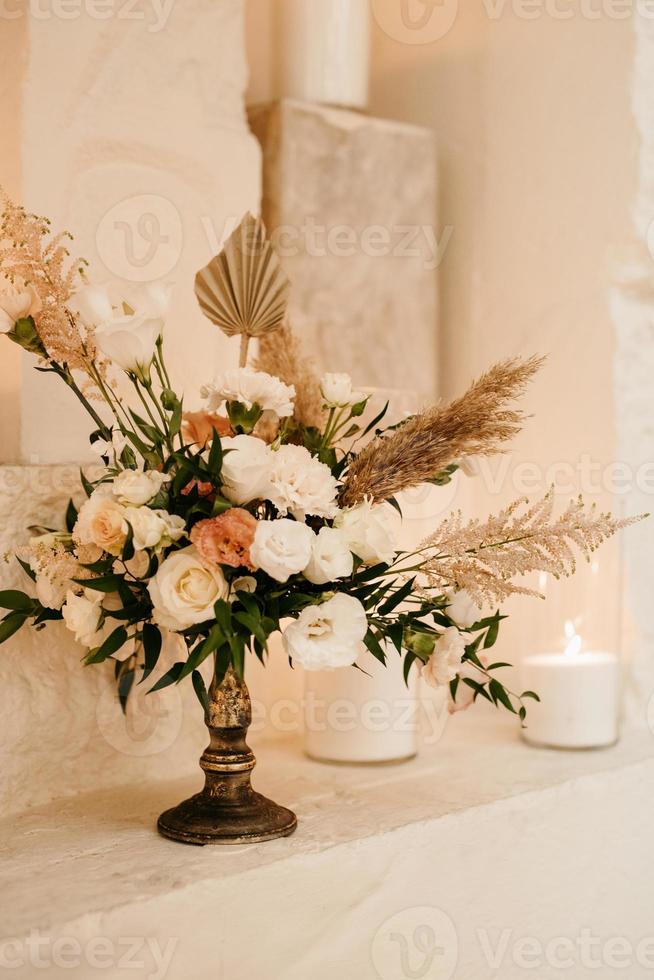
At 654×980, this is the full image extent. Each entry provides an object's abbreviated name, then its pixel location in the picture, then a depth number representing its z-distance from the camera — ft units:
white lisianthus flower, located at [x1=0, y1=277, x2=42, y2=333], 3.07
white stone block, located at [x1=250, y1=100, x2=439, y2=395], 4.67
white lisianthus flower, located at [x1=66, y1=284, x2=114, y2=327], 3.03
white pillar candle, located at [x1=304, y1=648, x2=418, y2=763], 4.11
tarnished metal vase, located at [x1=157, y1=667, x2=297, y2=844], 3.26
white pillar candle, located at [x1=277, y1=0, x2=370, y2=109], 4.86
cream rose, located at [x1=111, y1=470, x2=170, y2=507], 2.91
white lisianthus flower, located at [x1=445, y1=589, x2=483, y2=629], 3.30
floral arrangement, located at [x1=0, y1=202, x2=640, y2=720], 2.92
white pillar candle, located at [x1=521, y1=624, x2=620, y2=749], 4.39
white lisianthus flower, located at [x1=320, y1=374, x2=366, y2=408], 3.22
